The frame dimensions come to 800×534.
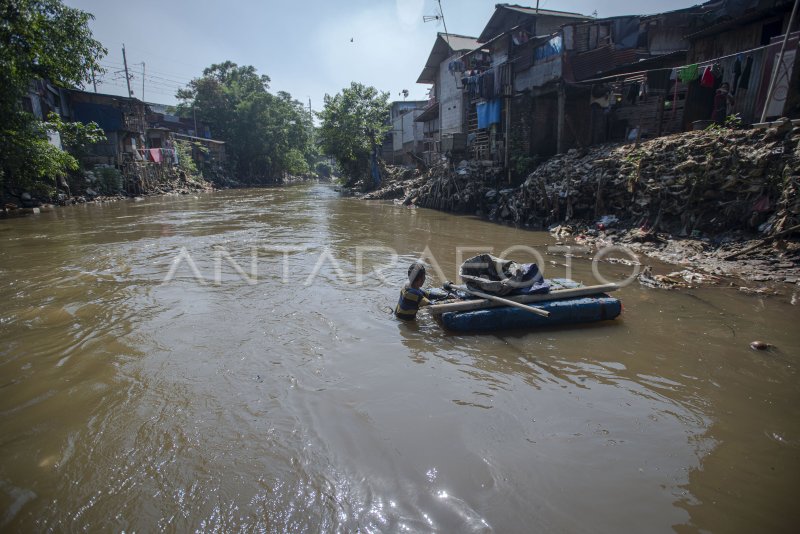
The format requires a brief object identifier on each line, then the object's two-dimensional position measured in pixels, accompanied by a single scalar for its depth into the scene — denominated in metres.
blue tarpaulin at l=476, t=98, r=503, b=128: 19.38
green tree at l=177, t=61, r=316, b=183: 46.16
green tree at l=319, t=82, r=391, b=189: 33.16
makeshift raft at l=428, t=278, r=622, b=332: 5.83
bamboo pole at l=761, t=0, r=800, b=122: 9.59
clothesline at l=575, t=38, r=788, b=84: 11.39
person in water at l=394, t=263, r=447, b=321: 5.95
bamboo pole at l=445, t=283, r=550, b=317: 5.46
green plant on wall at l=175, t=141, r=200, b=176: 37.75
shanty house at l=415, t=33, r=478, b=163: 24.81
